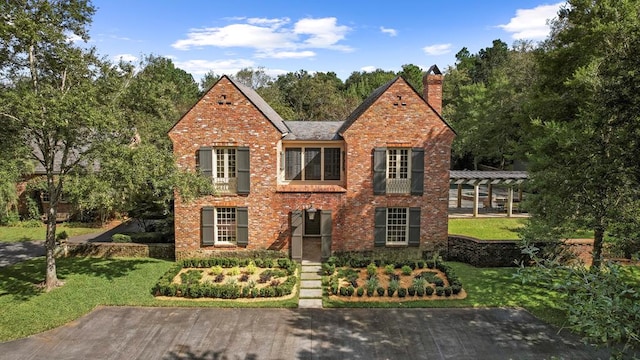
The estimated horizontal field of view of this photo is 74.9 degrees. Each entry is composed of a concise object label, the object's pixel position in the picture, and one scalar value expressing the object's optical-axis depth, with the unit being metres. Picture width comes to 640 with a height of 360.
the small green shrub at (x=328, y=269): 19.39
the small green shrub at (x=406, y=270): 19.32
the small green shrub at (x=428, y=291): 16.97
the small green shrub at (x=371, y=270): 19.14
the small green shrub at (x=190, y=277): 18.12
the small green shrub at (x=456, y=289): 17.15
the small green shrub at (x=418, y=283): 17.16
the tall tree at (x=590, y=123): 11.52
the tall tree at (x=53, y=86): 14.96
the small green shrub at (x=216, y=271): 19.17
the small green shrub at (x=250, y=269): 19.34
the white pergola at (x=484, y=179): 28.80
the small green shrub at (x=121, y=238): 23.00
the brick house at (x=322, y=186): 20.41
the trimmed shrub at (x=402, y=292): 16.84
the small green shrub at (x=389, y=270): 19.37
